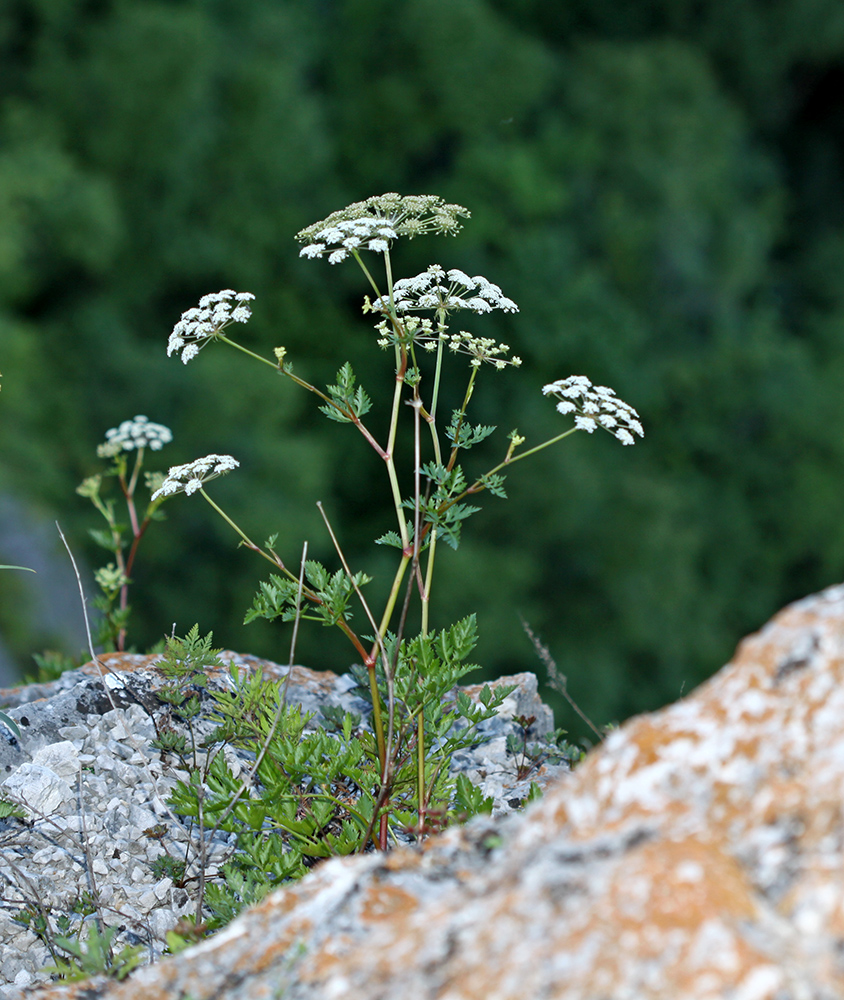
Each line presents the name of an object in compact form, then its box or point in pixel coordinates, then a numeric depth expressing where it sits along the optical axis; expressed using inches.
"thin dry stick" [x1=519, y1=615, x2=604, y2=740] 195.0
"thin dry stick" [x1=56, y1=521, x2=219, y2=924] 171.9
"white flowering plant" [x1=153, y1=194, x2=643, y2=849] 154.1
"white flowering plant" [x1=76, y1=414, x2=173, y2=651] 260.1
